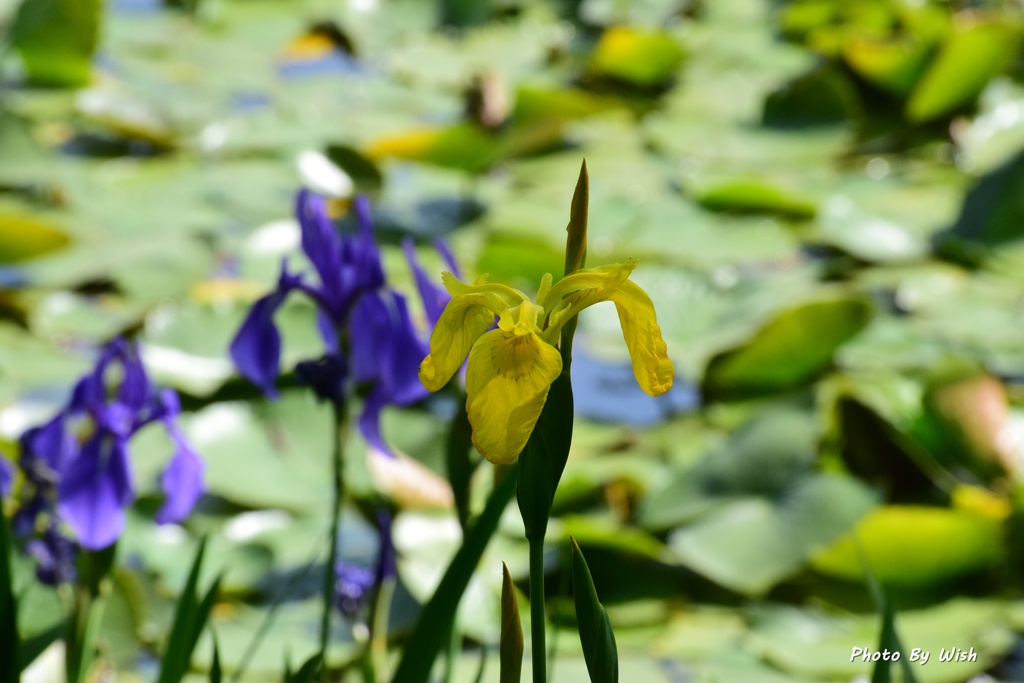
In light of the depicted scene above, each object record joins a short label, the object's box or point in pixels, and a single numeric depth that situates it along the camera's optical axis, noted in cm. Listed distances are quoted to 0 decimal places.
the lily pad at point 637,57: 487
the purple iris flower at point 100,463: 292
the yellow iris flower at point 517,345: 245
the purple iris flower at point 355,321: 295
